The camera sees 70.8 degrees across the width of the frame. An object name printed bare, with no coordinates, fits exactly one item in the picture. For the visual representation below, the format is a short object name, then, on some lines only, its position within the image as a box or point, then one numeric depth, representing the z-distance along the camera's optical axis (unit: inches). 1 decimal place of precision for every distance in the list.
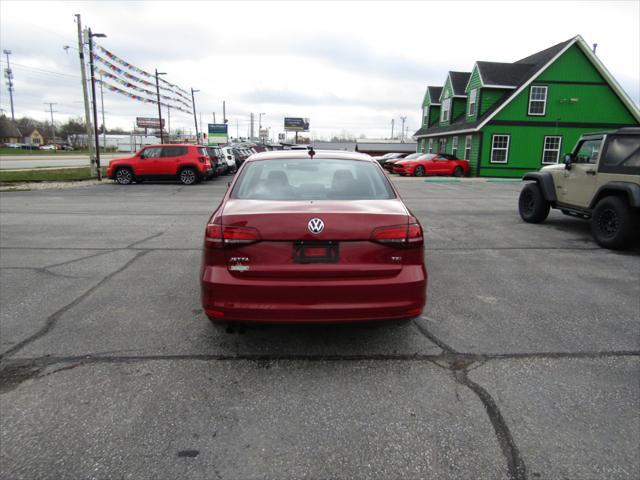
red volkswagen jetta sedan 127.0
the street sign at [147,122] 3937.0
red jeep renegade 816.3
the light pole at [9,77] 3709.9
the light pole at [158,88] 1294.0
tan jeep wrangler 287.9
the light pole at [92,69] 828.6
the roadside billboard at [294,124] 4308.6
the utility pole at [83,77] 810.2
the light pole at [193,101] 1900.8
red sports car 1135.0
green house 1095.0
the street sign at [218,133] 3041.1
